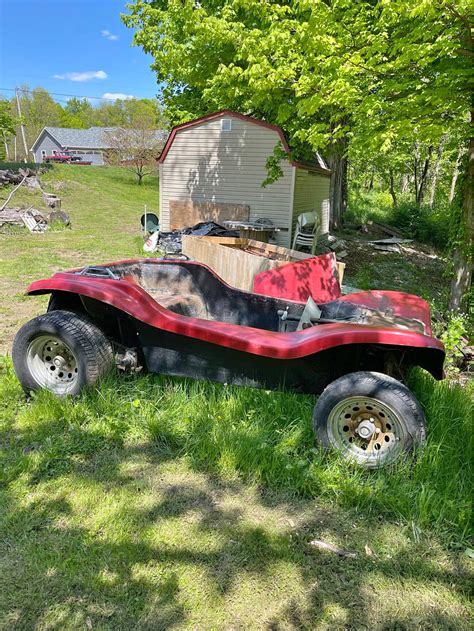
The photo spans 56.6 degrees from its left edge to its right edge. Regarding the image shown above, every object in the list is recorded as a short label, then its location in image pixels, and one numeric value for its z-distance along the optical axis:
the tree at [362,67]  4.93
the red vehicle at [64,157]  56.76
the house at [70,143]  62.47
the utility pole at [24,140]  57.24
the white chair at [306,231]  12.32
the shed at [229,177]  12.59
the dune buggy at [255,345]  2.79
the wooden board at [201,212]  13.31
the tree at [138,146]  35.94
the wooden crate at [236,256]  8.10
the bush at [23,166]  26.64
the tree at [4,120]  31.54
